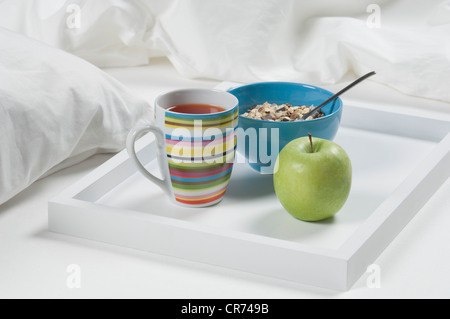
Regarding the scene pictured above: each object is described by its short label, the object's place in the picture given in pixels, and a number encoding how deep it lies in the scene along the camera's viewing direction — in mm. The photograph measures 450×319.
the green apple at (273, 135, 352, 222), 1232
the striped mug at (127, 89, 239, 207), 1245
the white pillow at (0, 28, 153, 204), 1325
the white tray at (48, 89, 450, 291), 1170
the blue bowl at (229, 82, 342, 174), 1339
